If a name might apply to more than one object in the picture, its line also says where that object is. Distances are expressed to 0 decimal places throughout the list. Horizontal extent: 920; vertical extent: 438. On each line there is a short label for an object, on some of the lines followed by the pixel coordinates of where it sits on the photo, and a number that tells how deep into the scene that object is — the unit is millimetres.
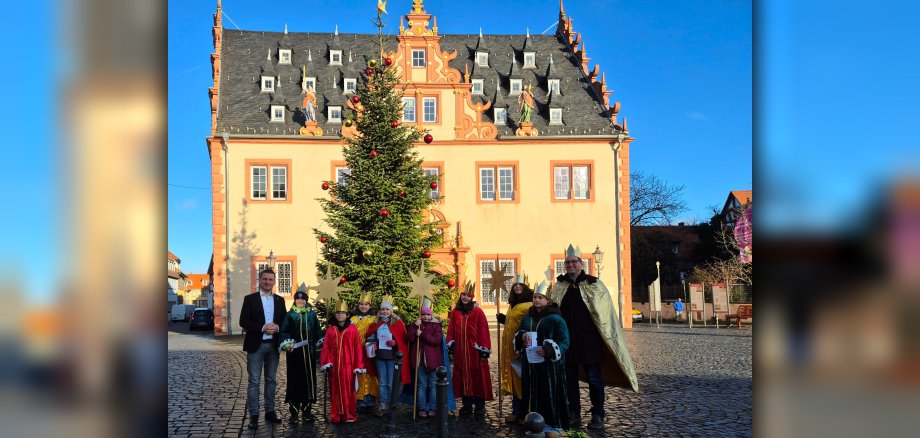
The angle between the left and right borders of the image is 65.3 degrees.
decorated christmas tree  18456
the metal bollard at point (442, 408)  7504
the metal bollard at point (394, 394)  8384
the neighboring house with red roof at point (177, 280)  85394
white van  51219
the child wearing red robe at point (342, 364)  9461
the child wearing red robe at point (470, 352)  9766
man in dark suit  9000
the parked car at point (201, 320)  34031
